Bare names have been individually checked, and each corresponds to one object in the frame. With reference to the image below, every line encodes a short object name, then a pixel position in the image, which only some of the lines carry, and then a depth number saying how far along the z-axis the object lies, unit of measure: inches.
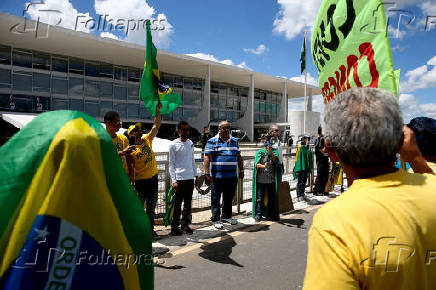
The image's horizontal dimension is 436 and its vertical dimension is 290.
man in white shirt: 188.2
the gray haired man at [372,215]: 34.6
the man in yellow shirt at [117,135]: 148.3
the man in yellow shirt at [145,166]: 171.2
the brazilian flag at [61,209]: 35.2
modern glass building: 882.8
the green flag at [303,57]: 662.2
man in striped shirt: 202.4
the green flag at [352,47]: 67.8
